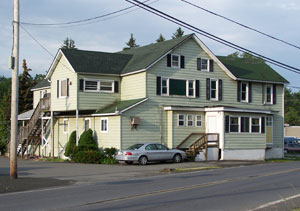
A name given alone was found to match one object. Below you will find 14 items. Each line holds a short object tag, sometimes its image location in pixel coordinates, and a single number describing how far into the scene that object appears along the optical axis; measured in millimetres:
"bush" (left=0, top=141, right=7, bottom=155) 43188
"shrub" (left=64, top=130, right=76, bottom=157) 33650
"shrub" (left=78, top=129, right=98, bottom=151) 32156
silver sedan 28516
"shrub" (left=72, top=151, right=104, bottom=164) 30703
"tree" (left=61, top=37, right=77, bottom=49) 80062
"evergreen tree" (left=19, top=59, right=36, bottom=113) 58438
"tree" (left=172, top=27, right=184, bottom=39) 70712
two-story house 33000
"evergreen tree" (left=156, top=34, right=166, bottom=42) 73438
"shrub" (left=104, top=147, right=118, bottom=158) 30938
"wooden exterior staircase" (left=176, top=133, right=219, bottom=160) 33125
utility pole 19188
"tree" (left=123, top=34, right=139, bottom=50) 73750
